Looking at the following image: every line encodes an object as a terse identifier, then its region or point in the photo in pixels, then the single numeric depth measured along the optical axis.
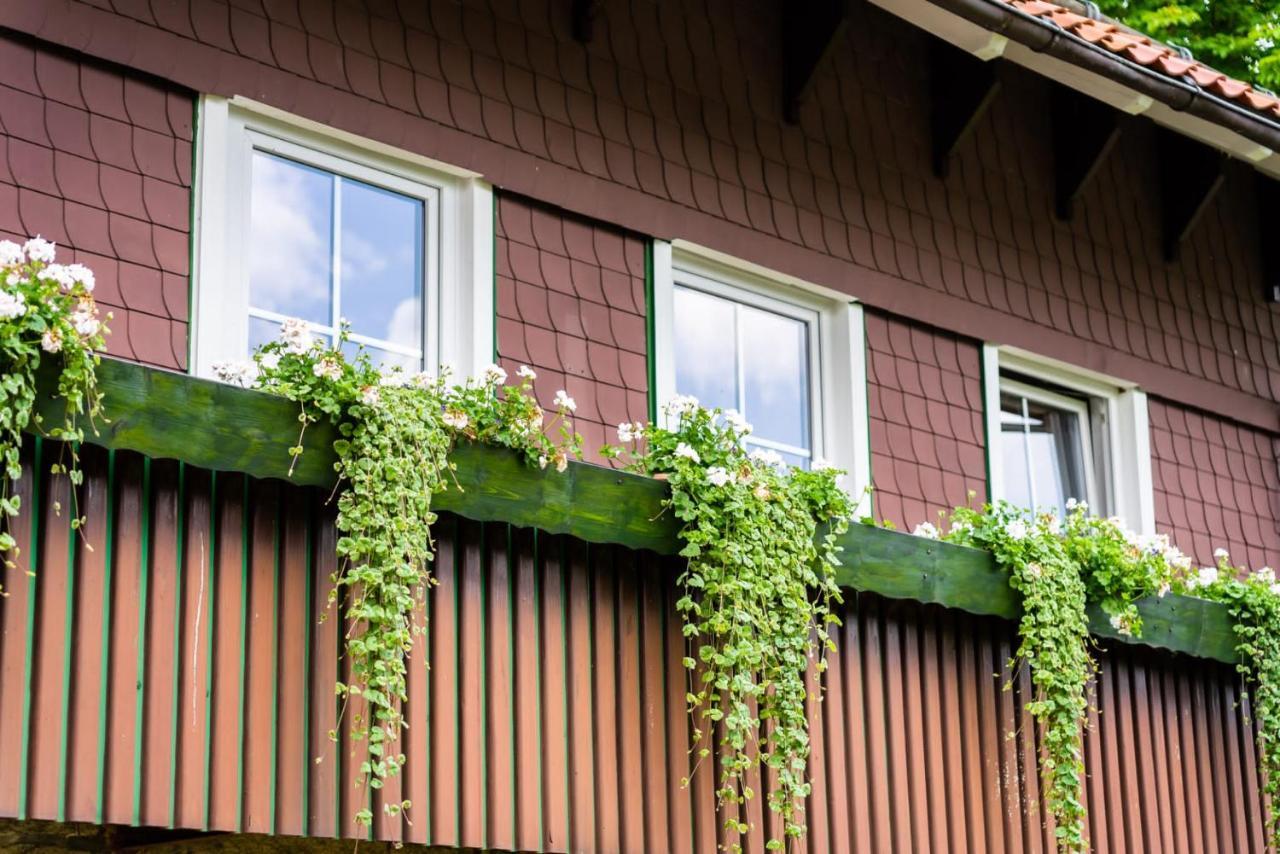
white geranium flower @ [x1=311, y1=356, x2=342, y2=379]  11.58
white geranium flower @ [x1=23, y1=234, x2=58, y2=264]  10.38
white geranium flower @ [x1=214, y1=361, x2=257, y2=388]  11.70
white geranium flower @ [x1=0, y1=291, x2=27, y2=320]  10.03
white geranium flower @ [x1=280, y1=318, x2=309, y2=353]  11.70
